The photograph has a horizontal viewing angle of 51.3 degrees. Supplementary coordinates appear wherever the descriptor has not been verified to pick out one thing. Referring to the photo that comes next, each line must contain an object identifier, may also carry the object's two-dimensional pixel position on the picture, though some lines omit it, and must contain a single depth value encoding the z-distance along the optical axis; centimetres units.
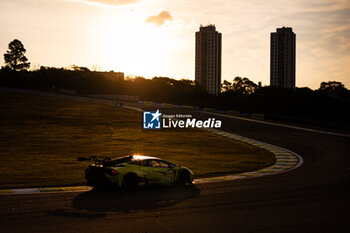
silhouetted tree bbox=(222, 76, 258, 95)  19075
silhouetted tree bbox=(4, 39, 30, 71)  13814
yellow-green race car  1320
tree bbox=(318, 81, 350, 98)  15100
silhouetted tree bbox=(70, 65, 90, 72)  18068
